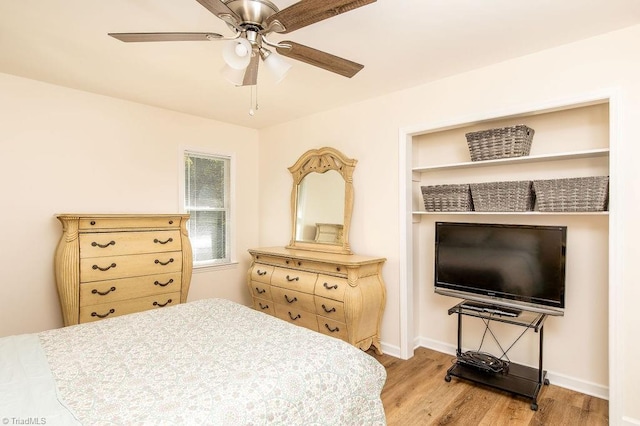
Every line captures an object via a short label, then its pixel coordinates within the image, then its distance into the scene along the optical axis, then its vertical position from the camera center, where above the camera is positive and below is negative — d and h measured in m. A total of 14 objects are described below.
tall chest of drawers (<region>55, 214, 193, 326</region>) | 2.84 -0.45
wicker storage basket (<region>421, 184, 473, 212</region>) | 2.87 +0.12
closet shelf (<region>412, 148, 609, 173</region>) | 2.31 +0.38
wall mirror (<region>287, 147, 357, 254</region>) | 3.64 +0.12
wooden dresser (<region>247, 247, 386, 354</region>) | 3.08 -0.75
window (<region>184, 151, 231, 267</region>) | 4.07 +0.07
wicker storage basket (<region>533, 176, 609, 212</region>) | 2.26 +0.12
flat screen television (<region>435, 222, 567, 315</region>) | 2.43 -0.39
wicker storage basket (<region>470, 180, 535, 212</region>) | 2.58 +0.12
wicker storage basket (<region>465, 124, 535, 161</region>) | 2.55 +0.51
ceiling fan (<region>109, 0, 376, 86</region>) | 1.43 +0.81
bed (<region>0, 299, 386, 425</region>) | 1.18 -0.65
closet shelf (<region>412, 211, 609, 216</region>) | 2.32 -0.01
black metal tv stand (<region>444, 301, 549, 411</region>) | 2.47 -1.21
